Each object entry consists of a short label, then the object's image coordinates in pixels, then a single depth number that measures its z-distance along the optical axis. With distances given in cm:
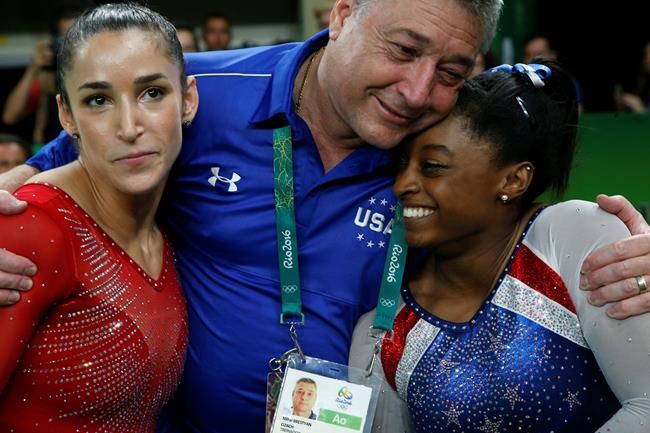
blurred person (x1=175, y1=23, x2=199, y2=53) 580
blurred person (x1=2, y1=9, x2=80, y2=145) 632
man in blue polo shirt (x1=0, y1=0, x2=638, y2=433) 225
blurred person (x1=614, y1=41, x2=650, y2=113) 648
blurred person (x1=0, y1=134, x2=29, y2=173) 544
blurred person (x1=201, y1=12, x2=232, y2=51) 739
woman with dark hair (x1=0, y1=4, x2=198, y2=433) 198
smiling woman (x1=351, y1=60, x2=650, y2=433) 215
